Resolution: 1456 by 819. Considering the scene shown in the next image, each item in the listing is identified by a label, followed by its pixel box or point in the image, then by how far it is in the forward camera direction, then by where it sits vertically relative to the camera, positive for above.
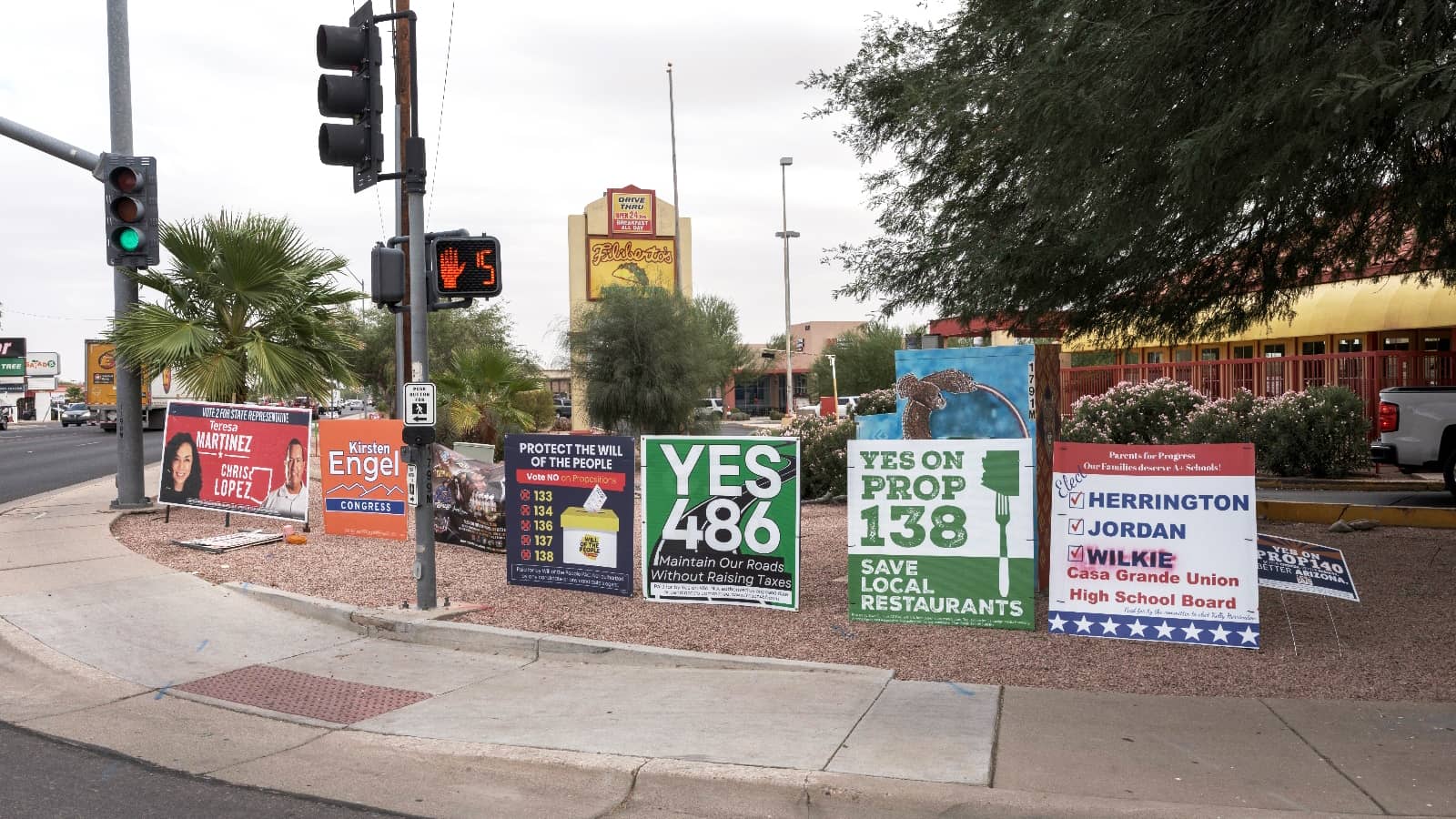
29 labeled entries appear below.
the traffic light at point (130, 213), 13.08 +2.11
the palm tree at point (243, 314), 15.83 +1.22
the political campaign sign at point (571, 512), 9.72 -0.96
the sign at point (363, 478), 13.02 -0.86
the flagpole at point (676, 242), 43.03 +5.62
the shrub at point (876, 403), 17.80 -0.16
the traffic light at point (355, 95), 8.96 +2.31
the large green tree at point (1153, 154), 6.95 +1.57
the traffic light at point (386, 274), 9.08 +0.96
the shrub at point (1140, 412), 18.36 -0.37
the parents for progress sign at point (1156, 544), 7.73 -1.04
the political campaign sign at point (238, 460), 13.77 -0.68
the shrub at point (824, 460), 17.12 -0.96
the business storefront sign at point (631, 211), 53.91 +8.37
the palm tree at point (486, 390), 24.36 +0.17
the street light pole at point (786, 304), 54.19 +4.07
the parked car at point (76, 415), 76.50 -0.68
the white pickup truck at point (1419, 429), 15.37 -0.59
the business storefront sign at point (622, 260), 53.44 +6.13
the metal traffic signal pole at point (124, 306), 15.45 +1.31
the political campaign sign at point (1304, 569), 7.77 -1.20
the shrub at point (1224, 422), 17.64 -0.52
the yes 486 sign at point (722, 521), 9.00 -0.96
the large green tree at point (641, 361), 28.05 +0.82
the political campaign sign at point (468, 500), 11.98 -1.03
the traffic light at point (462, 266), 9.05 +1.01
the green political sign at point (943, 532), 8.30 -1.00
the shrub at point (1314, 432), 17.61 -0.69
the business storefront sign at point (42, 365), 128.07 +4.37
